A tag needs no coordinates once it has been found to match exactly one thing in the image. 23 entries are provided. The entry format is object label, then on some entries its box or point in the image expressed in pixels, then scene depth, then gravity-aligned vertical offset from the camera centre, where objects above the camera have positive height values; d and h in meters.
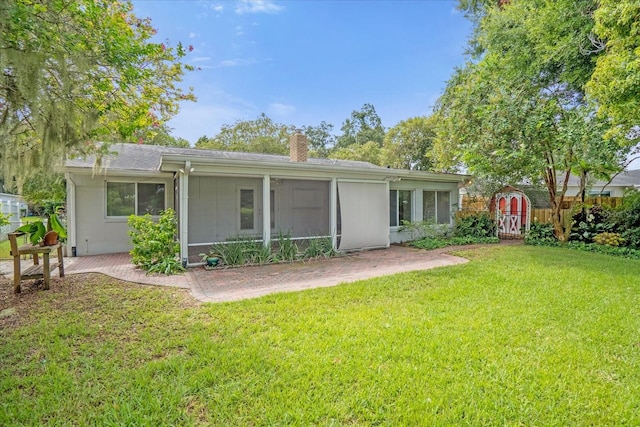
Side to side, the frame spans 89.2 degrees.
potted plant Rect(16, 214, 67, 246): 6.07 -0.39
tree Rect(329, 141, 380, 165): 32.22 +6.00
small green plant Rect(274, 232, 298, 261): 8.79 -1.03
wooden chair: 5.42 -0.91
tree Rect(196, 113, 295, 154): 27.55 +6.47
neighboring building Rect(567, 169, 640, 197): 21.72 +1.86
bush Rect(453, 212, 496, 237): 12.84 -0.55
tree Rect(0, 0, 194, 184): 4.21 +2.16
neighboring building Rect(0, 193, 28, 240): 14.76 +0.31
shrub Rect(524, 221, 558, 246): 11.41 -0.84
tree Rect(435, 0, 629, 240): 9.31 +3.77
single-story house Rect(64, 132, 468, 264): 8.66 +0.50
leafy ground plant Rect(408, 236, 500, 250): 10.91 -1.04
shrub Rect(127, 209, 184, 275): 7.49 -0.74
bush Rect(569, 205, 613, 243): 11.23 -0.39
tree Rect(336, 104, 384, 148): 46.38 +12.72
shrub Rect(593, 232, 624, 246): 10.53 -0.89
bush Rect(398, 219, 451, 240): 11.96 -0.62
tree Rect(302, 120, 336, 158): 47.29 +11.23
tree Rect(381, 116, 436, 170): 24.41 +5.32
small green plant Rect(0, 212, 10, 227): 11.52 -0.28
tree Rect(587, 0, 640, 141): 5.95 +2.84
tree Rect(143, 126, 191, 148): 24.25 +6.06
